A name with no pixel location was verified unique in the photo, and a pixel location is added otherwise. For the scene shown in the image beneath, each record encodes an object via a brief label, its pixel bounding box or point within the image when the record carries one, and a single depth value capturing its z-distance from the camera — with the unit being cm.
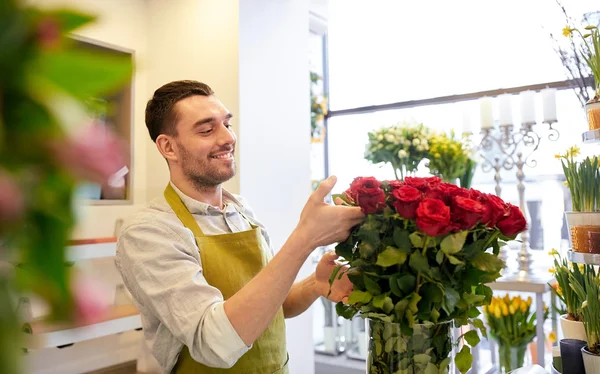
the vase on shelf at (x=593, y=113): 140
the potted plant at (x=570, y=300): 140
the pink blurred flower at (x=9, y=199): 15
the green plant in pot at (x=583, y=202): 139
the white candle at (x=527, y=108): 316
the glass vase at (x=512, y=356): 270
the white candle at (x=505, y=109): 322
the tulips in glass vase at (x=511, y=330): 271
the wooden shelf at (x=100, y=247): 233
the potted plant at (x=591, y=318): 126
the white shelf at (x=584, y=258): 135
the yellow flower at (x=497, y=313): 275
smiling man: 122
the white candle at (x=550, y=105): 313
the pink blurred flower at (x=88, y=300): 17
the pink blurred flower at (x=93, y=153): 16
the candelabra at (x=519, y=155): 313
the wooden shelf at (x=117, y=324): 203
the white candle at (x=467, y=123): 339
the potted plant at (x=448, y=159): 322
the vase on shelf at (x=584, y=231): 137
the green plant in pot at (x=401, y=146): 325
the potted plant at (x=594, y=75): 141
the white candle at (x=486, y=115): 334
